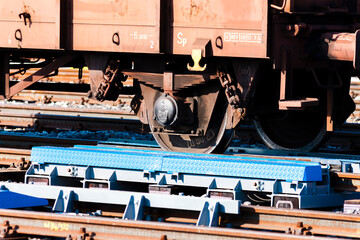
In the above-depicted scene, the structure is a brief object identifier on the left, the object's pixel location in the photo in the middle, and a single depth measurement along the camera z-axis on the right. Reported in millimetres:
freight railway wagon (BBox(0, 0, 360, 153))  21797
